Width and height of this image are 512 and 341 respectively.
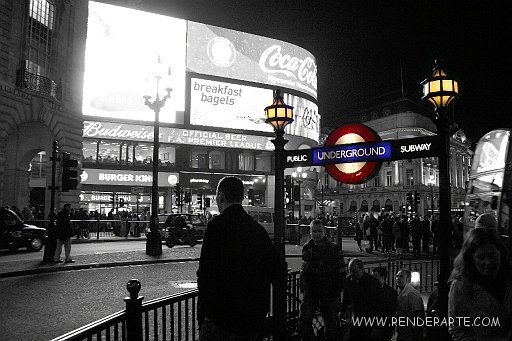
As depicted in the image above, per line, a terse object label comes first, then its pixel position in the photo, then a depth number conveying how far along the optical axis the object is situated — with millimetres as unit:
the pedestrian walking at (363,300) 6004
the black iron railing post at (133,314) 3614
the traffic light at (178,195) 32584
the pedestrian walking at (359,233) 24109
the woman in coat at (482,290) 3102
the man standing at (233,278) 2947
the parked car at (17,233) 17370
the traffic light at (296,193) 25388
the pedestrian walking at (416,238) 20156
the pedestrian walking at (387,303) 5941
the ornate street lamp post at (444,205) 4883
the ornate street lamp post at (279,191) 5625
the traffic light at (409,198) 27950
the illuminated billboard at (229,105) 40188
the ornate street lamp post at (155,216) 17125
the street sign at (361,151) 5090
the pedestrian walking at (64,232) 14367
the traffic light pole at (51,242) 14180
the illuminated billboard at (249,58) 40625
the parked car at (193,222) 23203
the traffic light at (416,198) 28369
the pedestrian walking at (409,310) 5770
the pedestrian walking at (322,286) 6051
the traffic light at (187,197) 33472
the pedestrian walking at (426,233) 21453
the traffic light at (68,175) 15242
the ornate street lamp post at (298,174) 48028
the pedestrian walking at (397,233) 21453
